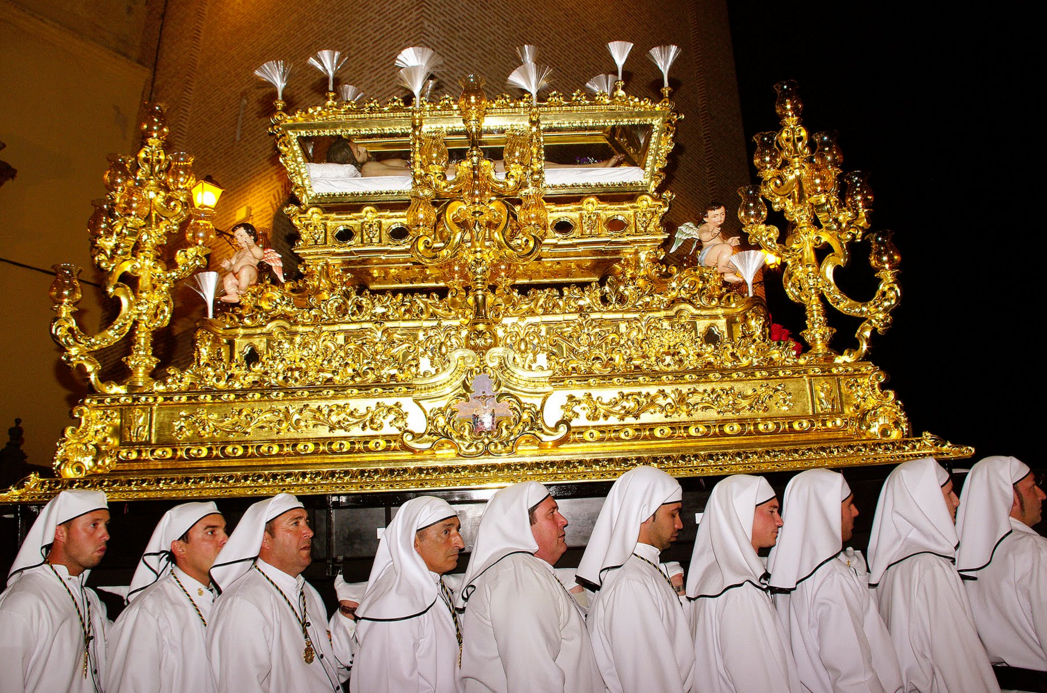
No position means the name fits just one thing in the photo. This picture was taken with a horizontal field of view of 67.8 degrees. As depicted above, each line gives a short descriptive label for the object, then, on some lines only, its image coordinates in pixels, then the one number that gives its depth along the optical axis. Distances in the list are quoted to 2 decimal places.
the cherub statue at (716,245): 5.81
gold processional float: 4.81
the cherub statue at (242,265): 5.97
